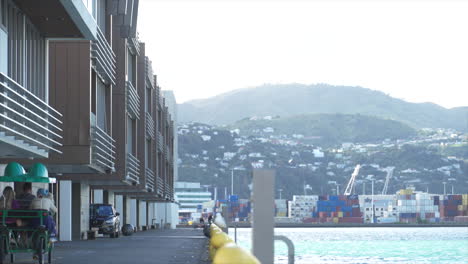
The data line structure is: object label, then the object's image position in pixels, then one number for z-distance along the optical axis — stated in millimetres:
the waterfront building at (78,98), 22797
